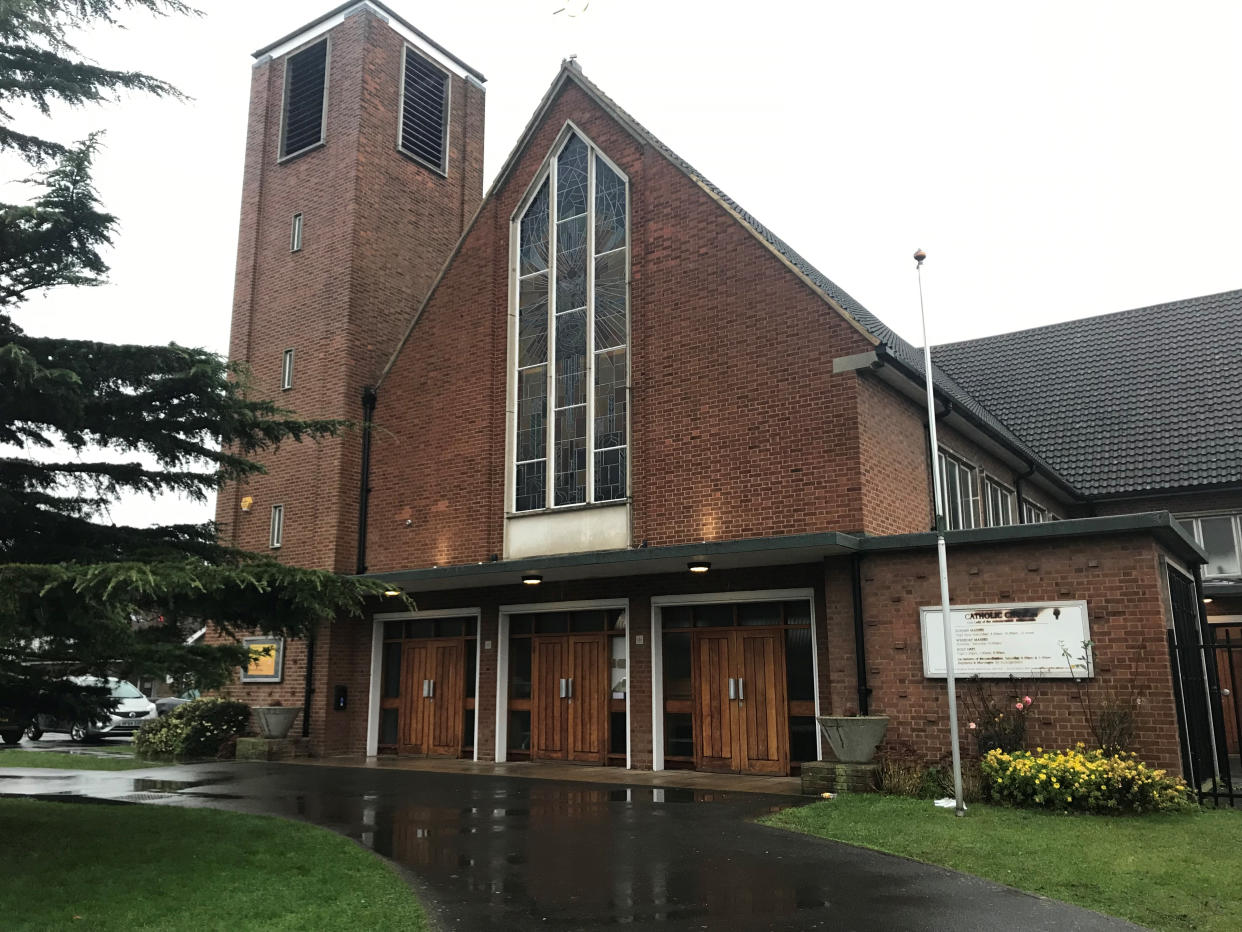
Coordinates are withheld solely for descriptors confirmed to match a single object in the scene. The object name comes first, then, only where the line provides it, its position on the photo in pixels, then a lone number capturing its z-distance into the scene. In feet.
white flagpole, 35.42
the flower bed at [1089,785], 34.68
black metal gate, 38.22
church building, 42.22
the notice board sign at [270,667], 63.31
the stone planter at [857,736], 41.47
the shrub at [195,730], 62.13
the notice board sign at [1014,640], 39.32
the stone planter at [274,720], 59.77
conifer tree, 25.66
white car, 85.81
